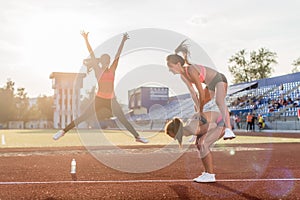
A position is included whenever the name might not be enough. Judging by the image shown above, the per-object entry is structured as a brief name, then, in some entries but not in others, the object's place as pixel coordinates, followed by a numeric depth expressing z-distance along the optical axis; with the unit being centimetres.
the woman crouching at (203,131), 608
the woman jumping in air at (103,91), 664
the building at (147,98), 7231
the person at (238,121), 4270
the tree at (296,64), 7514
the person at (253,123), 3689
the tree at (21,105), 10539
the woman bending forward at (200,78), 594
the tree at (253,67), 7710
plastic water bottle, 727
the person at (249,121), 3628
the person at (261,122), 3716
